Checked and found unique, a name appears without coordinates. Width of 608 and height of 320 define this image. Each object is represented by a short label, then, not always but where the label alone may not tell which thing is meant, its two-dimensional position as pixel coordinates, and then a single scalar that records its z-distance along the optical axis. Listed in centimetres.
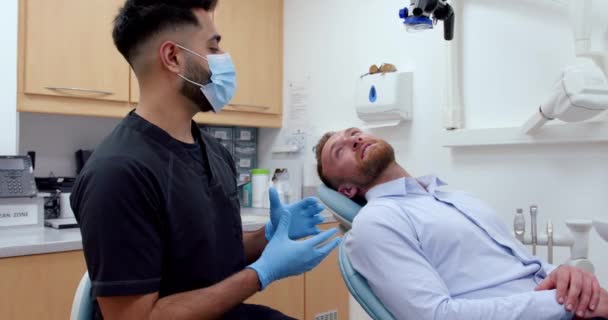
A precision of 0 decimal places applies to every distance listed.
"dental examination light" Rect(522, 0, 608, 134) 158
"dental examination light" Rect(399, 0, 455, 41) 177
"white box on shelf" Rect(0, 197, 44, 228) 200
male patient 119
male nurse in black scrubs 105
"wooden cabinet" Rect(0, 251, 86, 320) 167
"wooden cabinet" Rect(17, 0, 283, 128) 214
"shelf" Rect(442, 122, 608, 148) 177
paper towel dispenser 235
